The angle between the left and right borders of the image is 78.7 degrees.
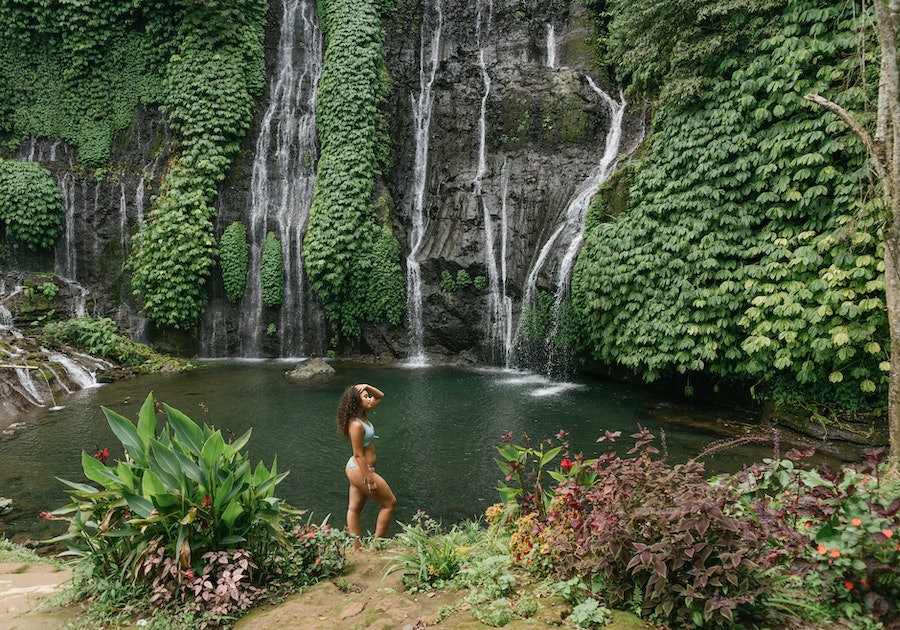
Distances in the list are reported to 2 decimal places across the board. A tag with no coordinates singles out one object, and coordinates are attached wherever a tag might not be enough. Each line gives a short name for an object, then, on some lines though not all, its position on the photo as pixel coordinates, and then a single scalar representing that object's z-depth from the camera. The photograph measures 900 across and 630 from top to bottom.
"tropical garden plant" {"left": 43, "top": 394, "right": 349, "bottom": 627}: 3.16
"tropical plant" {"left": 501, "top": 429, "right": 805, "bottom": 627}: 2.41
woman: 4.61
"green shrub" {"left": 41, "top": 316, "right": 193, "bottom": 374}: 13.73
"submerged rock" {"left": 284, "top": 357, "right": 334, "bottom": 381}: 12.88
